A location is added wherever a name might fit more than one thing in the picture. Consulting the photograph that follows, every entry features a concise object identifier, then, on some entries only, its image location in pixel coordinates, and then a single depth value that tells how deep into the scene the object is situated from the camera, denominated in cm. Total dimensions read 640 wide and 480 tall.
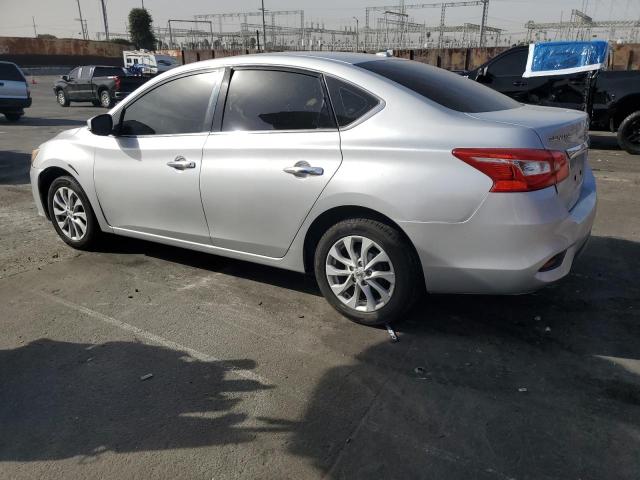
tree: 6606
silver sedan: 294
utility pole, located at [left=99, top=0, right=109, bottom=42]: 7094
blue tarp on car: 941
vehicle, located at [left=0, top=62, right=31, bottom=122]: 1589
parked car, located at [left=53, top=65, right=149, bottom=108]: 2064
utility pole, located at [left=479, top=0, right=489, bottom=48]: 4493
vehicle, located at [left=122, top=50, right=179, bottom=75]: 2976
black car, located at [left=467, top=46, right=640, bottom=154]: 969
